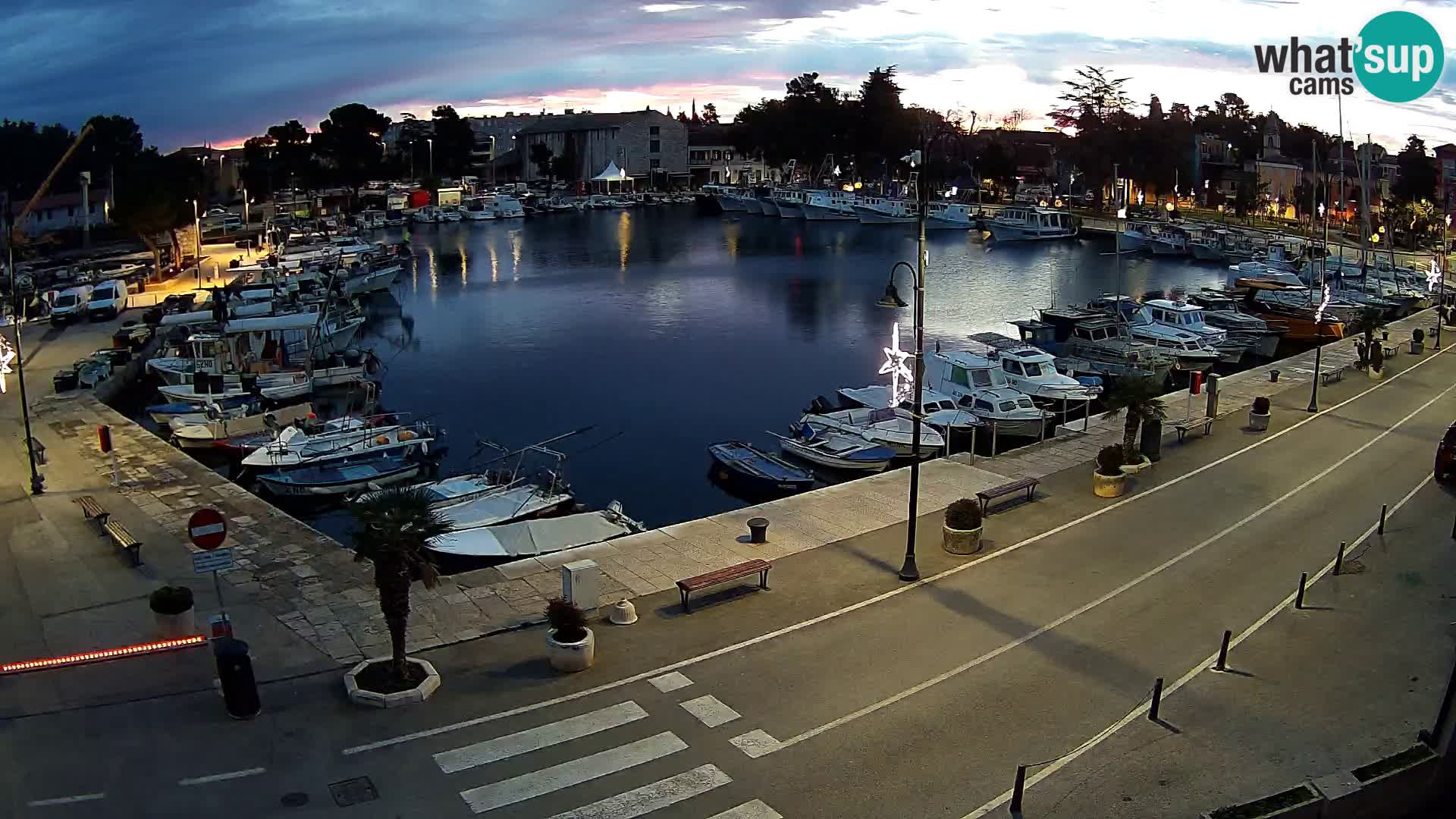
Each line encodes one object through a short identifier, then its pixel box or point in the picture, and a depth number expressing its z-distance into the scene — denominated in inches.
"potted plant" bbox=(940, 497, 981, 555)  819.4
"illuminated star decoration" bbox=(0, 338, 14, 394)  1078.4
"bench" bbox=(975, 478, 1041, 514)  922.1
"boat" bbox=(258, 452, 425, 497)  1264.8
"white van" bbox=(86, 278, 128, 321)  2219.5
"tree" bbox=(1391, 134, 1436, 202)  4419.3
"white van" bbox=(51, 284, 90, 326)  2167.4
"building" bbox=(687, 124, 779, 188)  7411.4
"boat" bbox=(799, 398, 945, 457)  1316.4
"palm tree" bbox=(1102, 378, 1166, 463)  1040.2
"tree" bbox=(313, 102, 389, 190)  5792.3
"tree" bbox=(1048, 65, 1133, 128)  5600.4
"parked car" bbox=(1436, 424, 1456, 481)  990.4
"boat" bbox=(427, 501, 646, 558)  936.3
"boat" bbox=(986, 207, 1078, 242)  4598.9
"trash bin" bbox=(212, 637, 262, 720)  558.3
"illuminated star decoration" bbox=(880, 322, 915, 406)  919.0
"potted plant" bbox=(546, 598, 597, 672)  618.8
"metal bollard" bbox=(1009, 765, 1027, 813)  462.6
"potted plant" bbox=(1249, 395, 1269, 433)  1219.2
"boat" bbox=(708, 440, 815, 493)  1261.1
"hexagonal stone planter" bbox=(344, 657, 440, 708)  581.0
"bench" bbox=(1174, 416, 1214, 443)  1175.0
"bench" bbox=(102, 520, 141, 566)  827.4
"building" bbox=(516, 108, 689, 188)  6978.4
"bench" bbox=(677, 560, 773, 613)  717.9
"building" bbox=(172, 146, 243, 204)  6535.4
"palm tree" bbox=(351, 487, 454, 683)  569.9
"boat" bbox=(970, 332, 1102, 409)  1553.9
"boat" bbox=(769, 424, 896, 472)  1321.4
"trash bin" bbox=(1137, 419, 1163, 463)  1093.8
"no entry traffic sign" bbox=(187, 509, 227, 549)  614.9
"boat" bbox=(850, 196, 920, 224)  5369.1
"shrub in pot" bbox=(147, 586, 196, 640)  668.7
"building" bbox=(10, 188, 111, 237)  4296.3
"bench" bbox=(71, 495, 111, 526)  900.0
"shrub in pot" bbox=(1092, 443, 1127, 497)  969.5
